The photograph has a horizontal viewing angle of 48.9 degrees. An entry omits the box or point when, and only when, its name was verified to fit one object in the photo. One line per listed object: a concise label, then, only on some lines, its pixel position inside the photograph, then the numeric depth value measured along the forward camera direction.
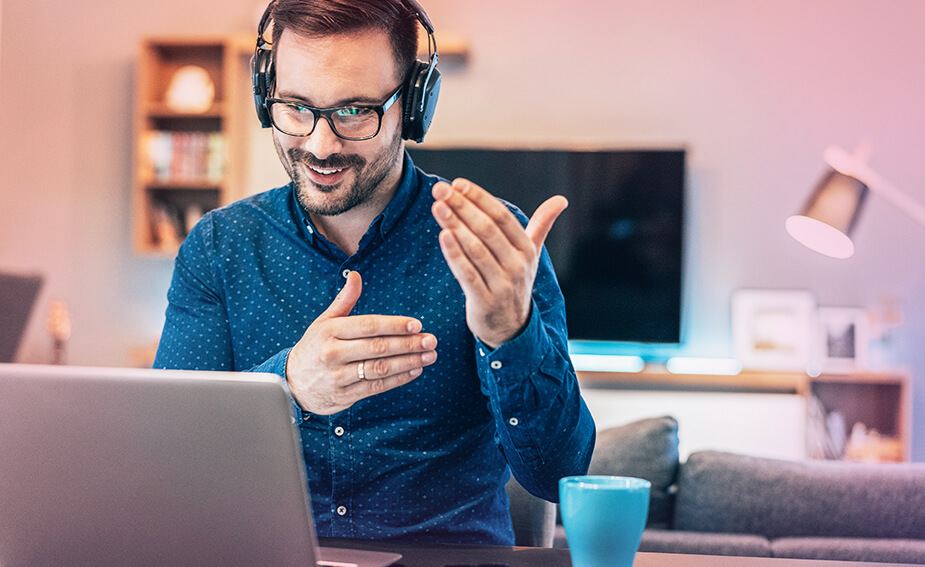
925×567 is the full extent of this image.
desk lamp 2.17
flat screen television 4.24
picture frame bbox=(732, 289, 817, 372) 4.13
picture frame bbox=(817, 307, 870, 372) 4.10
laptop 0.72
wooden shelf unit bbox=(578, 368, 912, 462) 3.96
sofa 1.65
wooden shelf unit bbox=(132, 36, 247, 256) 4.36
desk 0.94
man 1.21
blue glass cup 0.79
